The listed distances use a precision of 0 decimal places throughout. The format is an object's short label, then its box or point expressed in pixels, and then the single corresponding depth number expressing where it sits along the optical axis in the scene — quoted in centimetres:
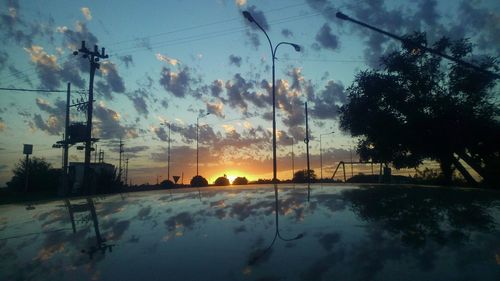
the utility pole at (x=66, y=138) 4288
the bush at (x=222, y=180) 3110
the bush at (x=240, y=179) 3424
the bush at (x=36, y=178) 6331
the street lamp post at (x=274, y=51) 2082
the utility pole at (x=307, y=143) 4325
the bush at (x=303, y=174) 5106
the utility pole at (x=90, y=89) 3809
